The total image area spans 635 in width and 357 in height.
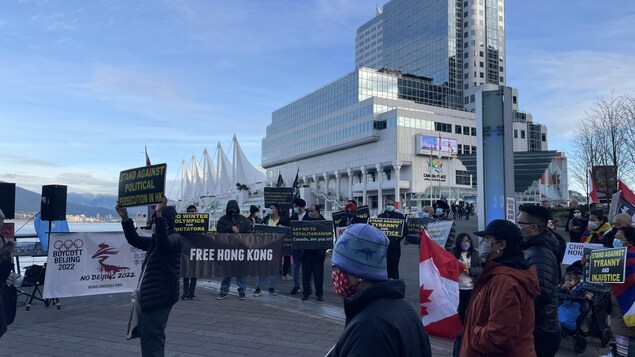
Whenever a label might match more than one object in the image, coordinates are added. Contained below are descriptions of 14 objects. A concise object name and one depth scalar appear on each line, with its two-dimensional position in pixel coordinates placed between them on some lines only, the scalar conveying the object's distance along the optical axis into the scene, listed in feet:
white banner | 29.81
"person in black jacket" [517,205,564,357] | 12.30
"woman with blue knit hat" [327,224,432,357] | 6.09
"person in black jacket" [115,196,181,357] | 14.80
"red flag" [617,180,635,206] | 33.35
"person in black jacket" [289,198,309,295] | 35.78
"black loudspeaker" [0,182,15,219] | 37.19
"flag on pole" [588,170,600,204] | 44.16
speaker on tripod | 34.32
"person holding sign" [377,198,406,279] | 30.20
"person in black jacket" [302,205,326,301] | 33.04
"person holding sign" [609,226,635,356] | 15.55
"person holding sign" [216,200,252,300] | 33.27
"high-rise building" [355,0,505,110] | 334.24
